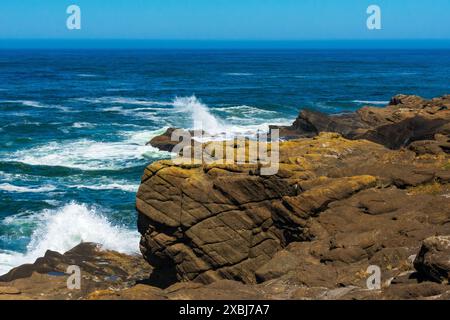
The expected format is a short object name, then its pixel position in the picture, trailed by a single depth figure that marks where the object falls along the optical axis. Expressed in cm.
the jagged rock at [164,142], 5522
